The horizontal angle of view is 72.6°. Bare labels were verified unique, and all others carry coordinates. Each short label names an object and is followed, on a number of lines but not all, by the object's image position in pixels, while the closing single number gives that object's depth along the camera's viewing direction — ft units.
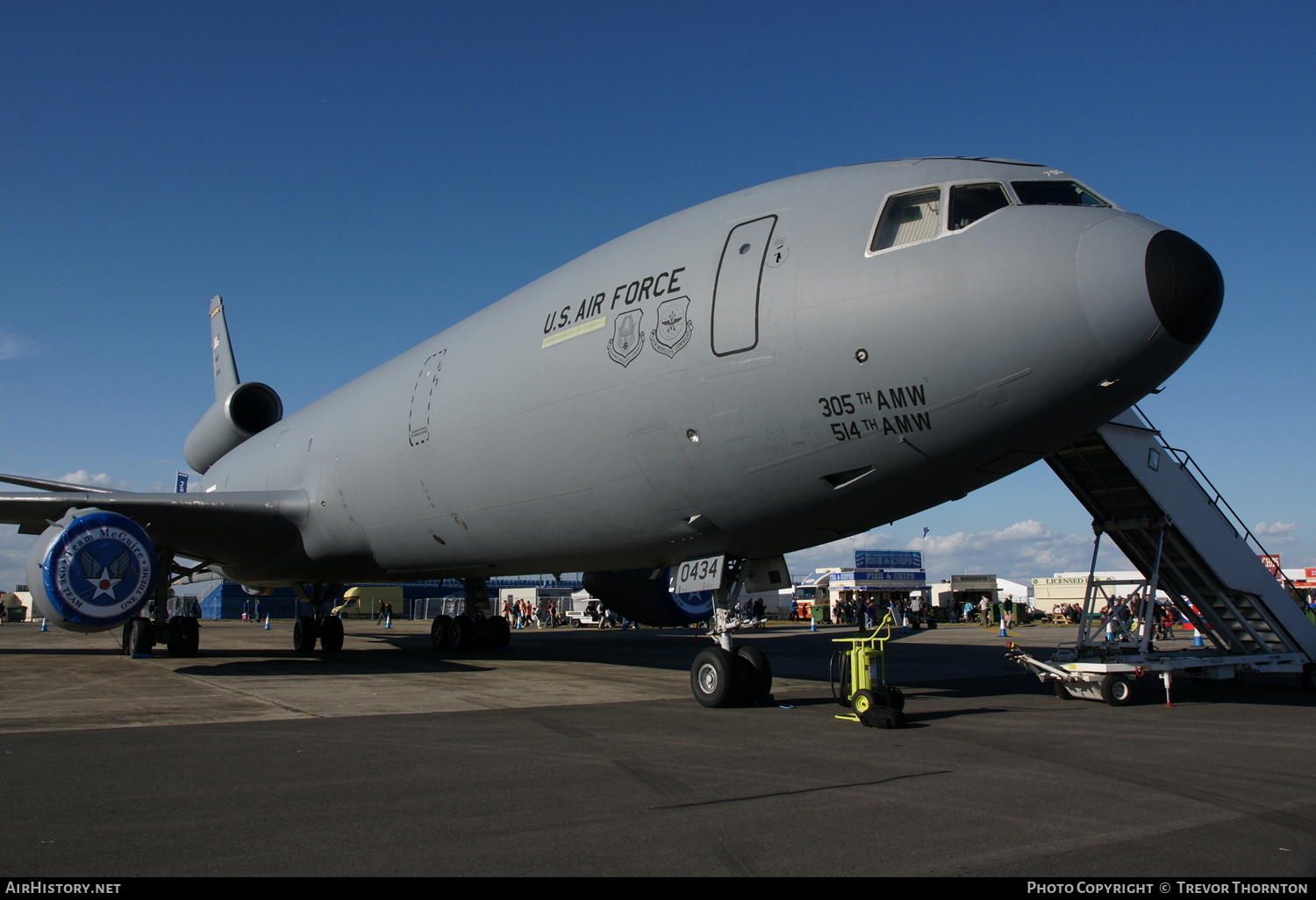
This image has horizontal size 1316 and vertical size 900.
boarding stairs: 39.96
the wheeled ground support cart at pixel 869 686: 28.14
